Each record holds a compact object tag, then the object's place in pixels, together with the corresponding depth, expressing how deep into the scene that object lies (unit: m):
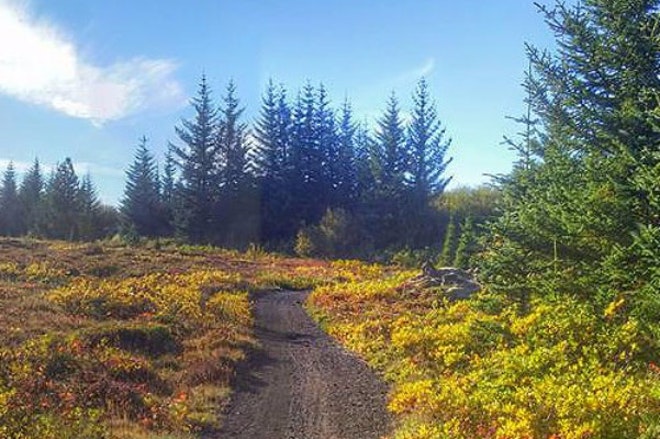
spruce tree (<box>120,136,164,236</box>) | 64.50
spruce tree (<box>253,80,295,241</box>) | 61.03
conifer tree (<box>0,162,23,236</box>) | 77.96
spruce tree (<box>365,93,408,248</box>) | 55.97
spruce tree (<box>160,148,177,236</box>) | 63.62
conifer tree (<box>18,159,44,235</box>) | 73.12
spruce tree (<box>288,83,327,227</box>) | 61.17
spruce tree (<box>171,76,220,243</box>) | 60.59
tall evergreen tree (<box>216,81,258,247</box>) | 60.91
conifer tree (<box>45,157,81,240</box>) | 65.62
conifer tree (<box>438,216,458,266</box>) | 41.03
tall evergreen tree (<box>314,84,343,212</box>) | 61.78
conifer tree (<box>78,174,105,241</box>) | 64.56
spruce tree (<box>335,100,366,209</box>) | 61.69
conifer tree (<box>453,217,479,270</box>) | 33.06
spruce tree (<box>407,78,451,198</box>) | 58.31
